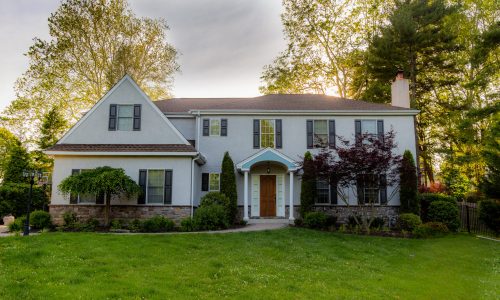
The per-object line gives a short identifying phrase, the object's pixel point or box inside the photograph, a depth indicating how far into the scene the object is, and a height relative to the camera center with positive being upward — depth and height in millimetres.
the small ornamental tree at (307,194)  17578 -37
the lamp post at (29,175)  12822 +640
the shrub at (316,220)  16375 -1127
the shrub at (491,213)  16469 -865
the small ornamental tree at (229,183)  17641 +460
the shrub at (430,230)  15689 -1514
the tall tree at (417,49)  25531 +9744
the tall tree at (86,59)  26859 +9669
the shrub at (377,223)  17781 -1358
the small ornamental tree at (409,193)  17531 +10
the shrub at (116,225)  15242 -1244
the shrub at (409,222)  16141 -1186
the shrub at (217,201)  16375 -330
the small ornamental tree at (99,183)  14719 +381
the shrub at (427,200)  18062 -309
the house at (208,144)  16484 +2283
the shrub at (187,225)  14953 -1222
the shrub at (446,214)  17281 -923
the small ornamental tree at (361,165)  15227 +1108
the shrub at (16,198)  19031 -261
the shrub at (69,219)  15614 -1041
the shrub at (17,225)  14477 -1195
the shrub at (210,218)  15141 -969
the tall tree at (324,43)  30031 +11749
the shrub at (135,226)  15148 -1284
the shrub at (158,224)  15031 -1224
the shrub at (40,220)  15305 -1055
